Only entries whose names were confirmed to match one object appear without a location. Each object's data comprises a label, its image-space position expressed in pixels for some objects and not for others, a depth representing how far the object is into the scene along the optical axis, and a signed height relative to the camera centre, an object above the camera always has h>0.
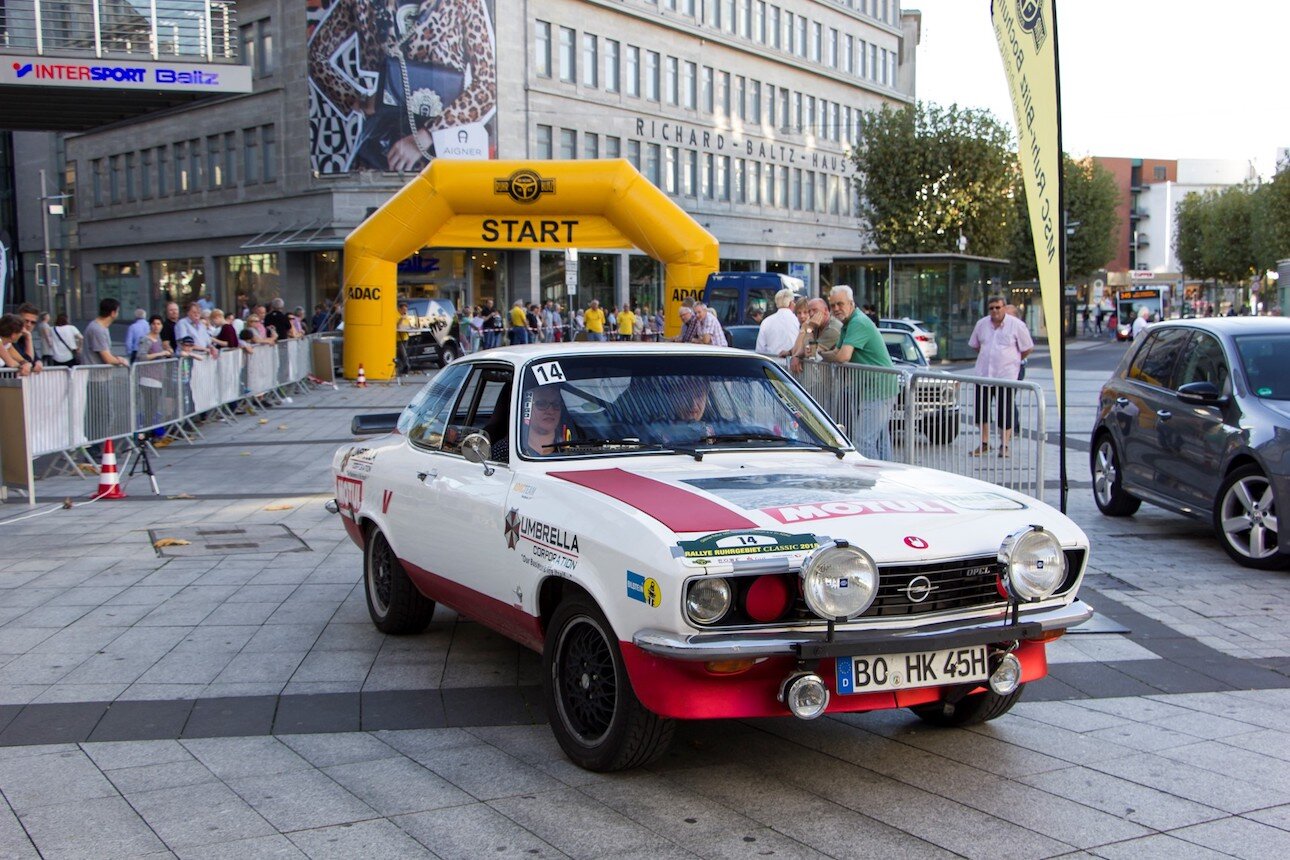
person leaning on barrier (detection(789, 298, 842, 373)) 10.76 -0.19
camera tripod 13.26 -1.44
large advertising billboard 44.25 +7.84
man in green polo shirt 9.25 -0.47
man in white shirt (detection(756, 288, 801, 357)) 15.02 -0.23
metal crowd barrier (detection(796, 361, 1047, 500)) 8.03 -0.71
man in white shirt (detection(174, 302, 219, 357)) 19.12 -0.13
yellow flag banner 8.12 +1.06
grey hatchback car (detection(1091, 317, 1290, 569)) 9.06 -0.90
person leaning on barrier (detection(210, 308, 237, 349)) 21.25 -0.16
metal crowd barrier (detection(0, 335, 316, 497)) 12.91 -0.87
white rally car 4.42 -0.85
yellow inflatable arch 23.97 +1.86
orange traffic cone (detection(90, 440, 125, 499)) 12.66 -1.46
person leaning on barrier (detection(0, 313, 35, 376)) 13.24 -0.19
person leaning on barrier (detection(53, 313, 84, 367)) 17.08 -0.24
